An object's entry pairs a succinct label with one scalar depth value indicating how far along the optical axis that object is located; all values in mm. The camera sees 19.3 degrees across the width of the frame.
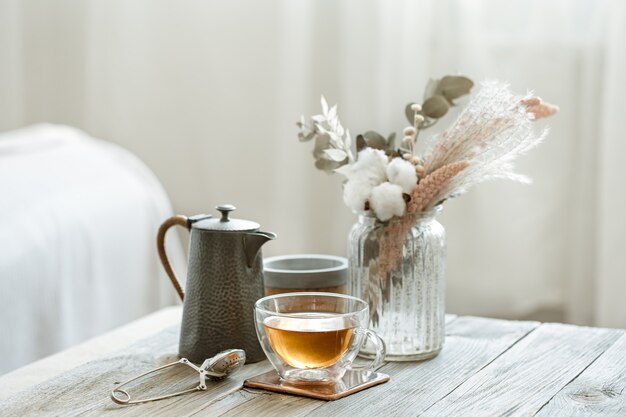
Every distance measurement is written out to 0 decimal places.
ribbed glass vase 1828
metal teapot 1814
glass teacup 1720
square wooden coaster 1713
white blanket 2239
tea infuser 1739
